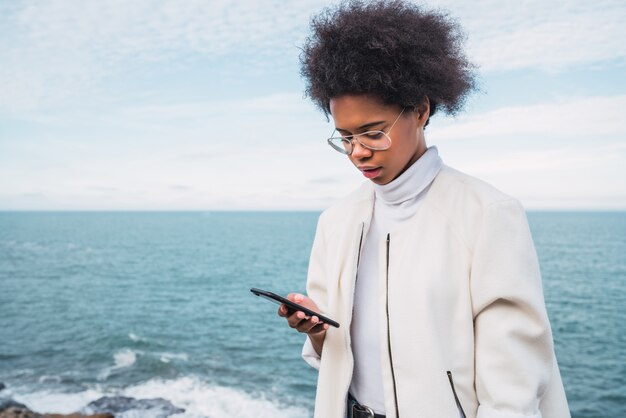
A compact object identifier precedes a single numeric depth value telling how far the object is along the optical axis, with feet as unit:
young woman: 5.99
